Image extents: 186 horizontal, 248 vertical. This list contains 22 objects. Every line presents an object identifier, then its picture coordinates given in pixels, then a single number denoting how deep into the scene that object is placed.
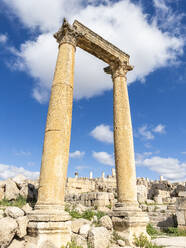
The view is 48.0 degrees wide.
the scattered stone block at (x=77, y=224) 7.28
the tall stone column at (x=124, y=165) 8.02
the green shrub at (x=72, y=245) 5.87
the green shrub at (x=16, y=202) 8.20
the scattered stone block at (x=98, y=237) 6.46
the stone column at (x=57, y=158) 5.88
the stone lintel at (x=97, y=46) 9.97
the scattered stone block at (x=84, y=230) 6.98
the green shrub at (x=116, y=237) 7.60
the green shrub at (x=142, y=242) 7.47
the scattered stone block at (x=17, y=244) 5.40
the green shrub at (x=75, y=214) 9.13
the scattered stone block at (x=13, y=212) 5.93
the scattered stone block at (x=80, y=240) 6.43
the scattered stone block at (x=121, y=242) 7.22
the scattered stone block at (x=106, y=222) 8.13
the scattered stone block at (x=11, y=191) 8.86
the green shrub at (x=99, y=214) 9.74
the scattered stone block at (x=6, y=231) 5.10
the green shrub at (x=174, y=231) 11.59
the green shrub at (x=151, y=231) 11.43
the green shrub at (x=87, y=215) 9.35
